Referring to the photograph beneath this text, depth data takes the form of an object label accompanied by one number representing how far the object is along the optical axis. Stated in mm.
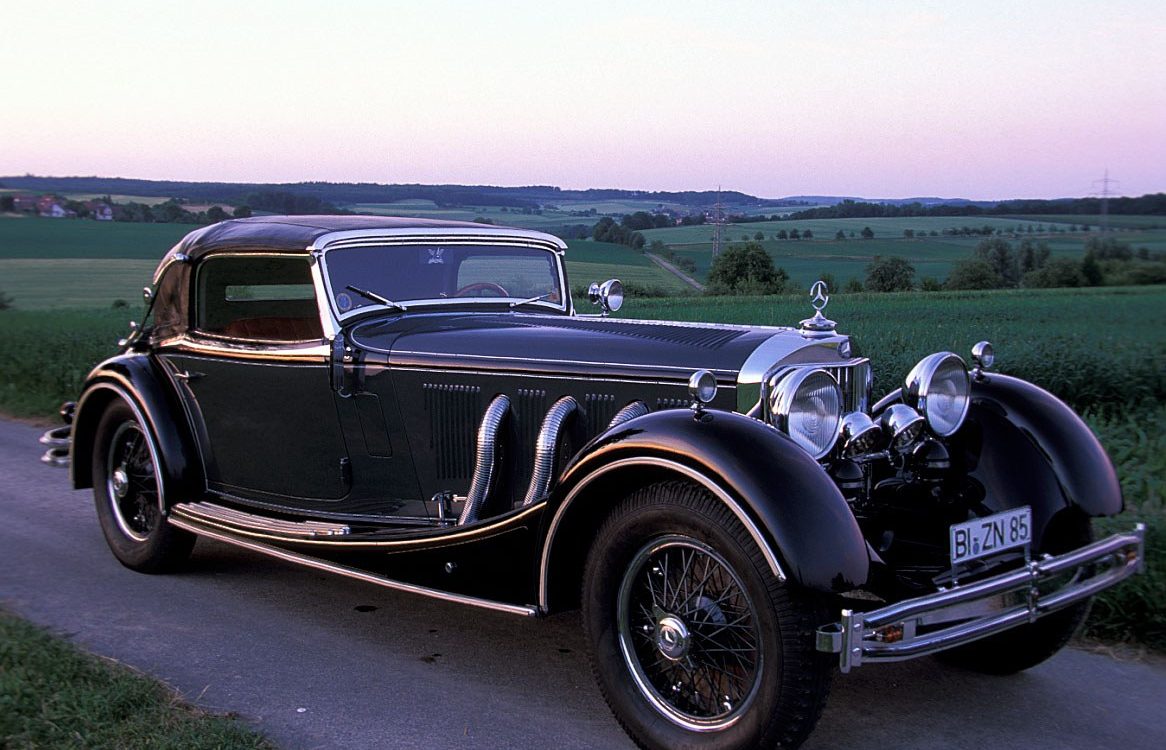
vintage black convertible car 2941
